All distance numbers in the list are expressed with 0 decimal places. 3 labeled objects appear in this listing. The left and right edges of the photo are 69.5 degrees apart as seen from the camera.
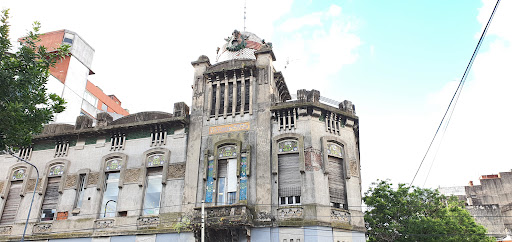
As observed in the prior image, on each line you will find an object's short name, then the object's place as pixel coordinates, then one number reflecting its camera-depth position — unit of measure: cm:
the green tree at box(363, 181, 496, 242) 2383
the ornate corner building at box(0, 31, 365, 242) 1805
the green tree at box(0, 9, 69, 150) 1213
